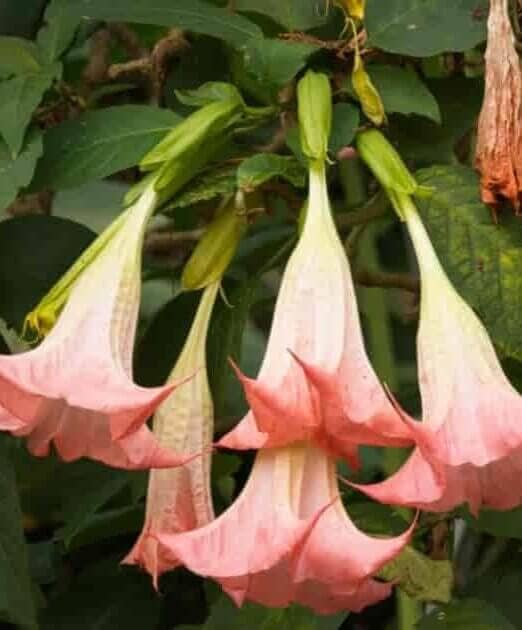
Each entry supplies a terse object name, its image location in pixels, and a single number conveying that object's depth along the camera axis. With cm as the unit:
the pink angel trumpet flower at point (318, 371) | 197
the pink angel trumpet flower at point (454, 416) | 196
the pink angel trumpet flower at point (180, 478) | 211
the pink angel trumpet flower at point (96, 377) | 198
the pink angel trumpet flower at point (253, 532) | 197
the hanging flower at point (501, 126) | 213
